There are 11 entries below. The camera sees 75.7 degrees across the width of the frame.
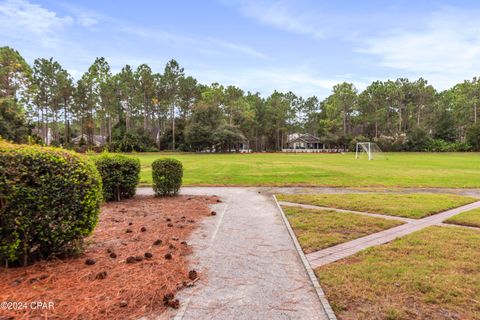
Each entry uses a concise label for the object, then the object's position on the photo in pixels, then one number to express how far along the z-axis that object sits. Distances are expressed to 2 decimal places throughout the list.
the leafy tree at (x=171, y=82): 62.53
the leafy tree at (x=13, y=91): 35.88
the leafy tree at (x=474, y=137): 55.72
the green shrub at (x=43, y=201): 3.56
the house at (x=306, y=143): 79.50
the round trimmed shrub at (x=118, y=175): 9.04
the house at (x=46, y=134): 57.69
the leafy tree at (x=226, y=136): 56.22
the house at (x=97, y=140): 65.68
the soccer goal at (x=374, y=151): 46.14
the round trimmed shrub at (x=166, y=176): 10.33
